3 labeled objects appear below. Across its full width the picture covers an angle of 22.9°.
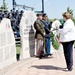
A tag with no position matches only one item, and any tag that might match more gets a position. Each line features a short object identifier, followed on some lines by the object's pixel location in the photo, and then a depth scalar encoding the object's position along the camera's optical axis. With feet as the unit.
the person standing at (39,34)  22.89
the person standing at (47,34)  23.33
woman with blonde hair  17.03
